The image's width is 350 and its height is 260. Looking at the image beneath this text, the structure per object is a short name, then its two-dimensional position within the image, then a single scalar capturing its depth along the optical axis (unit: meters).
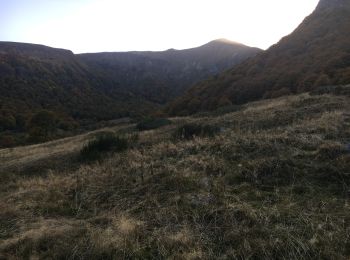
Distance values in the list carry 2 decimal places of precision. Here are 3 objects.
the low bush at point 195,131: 12.46
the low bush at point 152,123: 19.08
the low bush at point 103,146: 11.81
